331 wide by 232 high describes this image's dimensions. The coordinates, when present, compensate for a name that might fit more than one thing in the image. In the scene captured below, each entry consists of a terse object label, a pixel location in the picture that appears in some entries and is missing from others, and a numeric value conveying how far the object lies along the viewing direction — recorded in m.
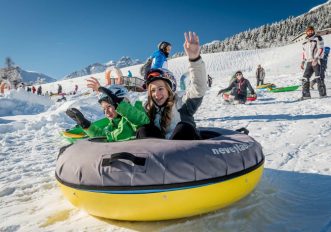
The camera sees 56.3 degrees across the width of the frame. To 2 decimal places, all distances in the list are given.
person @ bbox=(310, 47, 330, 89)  9.66
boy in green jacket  2.98
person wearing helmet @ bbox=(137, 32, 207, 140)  2.93
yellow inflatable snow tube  2.15
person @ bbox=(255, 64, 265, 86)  20.02
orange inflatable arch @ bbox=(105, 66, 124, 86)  8.18
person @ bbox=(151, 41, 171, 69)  5.58
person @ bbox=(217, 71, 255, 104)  10.91
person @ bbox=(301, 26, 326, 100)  9.03
